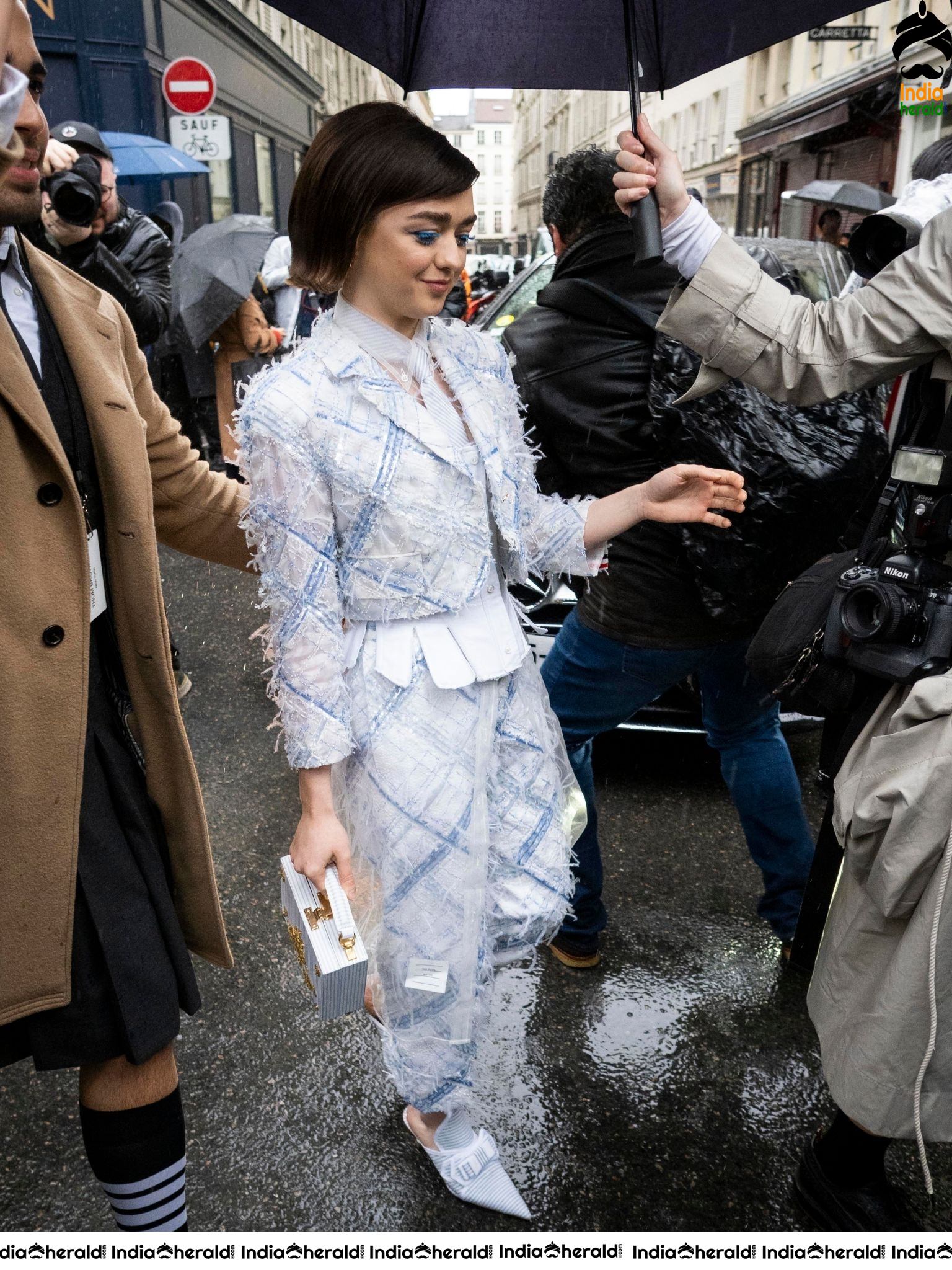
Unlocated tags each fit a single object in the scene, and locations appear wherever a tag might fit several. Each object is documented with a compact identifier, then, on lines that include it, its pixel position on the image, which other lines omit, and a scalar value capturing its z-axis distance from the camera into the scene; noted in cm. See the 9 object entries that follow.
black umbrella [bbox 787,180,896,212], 725
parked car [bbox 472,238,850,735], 381
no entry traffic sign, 1166
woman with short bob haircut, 180
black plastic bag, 227
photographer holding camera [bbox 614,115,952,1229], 167
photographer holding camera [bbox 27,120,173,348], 404
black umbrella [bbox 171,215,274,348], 726
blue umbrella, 1032
